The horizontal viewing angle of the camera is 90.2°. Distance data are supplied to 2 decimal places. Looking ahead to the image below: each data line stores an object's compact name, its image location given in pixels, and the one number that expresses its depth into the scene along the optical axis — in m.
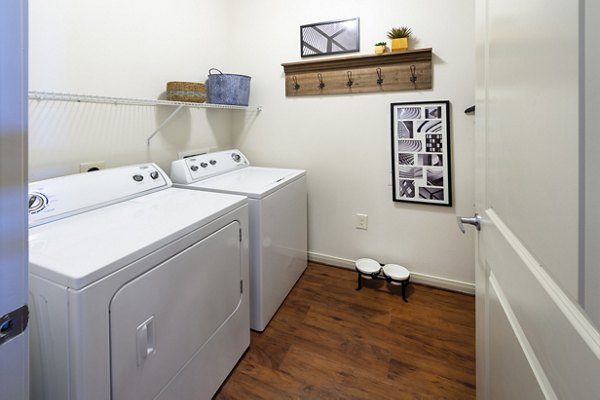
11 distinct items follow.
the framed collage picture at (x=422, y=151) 1.99
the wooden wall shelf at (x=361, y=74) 1.99
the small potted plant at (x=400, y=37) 1.95
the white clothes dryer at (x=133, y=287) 0.77
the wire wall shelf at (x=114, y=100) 1.25
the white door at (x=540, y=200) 0.38
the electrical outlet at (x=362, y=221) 2.33
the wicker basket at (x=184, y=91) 1.84
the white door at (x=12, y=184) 0.42
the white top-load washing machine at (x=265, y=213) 1.65
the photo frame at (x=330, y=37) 2.15
